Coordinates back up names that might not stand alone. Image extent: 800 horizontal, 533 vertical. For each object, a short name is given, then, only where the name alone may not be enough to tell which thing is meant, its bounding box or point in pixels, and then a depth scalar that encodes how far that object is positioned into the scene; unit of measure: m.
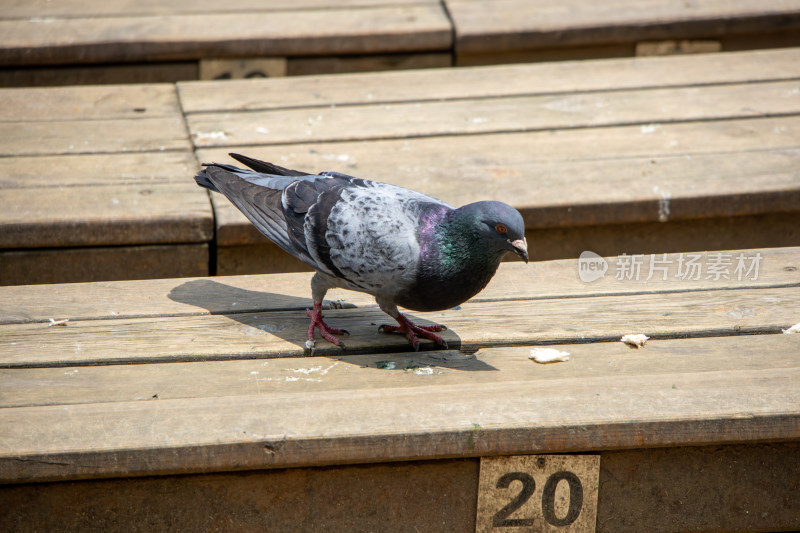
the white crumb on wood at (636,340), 4.99
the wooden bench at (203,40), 8.76
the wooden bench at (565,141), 6.45
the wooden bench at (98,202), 6.00
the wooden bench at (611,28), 9.18
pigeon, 4.74
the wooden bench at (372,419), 3.87
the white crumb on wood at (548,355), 4.83
